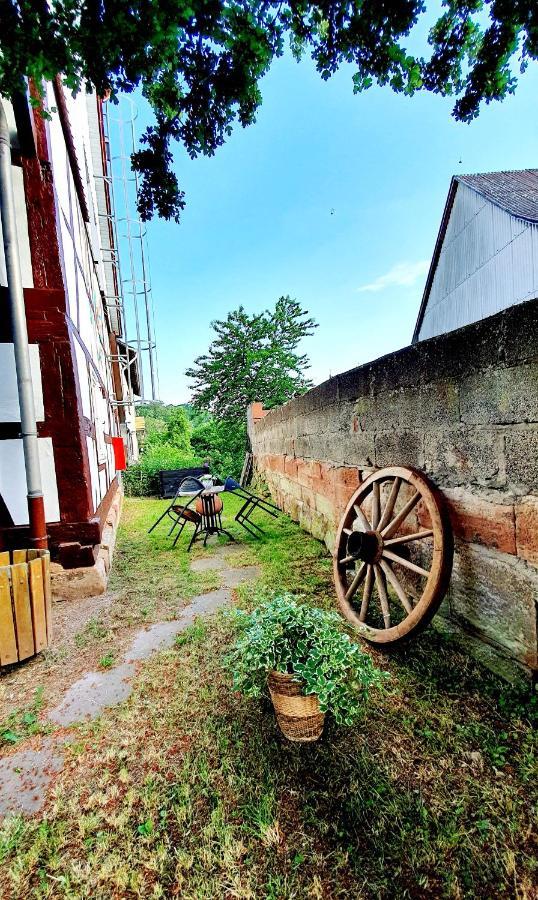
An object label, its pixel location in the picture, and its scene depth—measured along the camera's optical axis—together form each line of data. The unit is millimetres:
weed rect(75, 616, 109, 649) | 2622
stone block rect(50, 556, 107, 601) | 3270
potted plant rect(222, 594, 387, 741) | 1521
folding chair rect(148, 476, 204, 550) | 4889
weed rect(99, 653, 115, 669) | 2289
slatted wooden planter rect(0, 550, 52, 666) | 2262
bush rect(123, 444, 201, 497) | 11656
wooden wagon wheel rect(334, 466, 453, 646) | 1912
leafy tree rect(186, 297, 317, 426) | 14406
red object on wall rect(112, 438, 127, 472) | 9008
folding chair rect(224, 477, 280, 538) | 5241
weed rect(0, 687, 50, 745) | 1769
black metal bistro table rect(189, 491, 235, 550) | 5175
